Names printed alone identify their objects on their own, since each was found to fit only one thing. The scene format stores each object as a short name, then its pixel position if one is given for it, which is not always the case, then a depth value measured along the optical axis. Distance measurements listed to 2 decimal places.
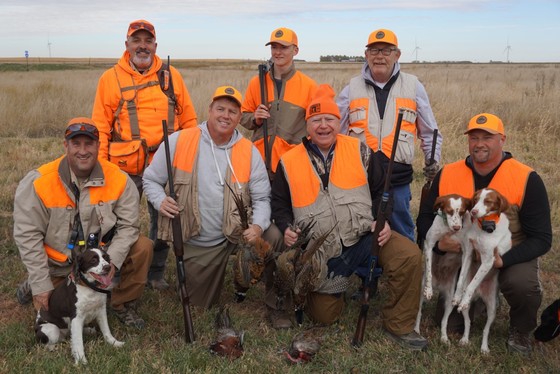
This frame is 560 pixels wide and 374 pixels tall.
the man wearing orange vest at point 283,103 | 5.62
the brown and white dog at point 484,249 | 4.14
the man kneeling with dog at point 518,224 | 4.39
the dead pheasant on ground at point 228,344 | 4.35
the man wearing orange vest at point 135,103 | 5.31
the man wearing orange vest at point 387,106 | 5.27
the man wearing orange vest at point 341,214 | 4.65
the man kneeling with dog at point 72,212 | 4.39
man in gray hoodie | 4.96
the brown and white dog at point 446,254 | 4.25
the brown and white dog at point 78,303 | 4.10
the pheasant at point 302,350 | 4.33
